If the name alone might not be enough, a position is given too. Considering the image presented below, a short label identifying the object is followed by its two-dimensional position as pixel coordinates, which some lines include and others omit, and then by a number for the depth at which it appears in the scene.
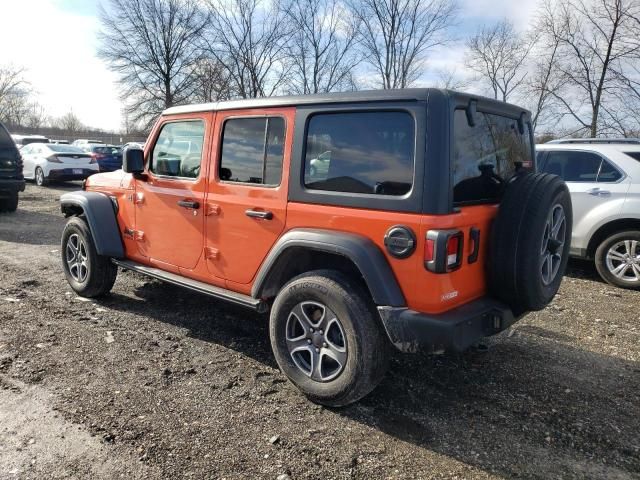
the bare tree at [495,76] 29.20
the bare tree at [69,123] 72.12
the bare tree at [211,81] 32.69
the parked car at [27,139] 23.22
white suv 5.84
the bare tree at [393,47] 32.91
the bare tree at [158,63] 33.97
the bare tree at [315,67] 33.38
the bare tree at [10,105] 53.35
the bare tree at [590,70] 16.56
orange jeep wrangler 2.62
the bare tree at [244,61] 33.00
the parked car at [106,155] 19.25
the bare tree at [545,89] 19.56
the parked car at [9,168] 9.47
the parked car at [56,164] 15.38
